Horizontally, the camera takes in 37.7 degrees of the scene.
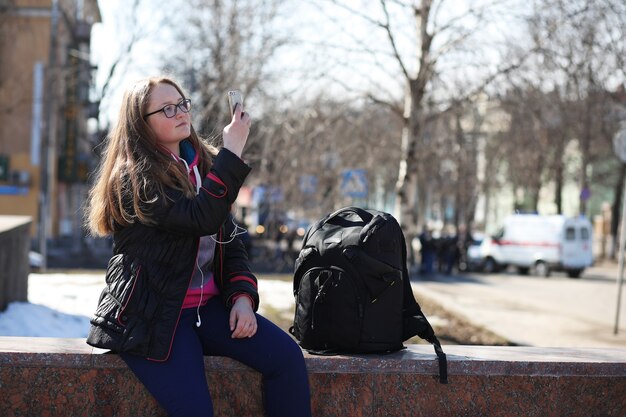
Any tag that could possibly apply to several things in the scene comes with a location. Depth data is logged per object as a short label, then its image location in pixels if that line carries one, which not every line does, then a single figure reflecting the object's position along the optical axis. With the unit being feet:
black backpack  13.60
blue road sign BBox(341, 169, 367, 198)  61.62
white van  102.47
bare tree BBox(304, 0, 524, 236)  40.19
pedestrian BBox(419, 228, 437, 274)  97.91
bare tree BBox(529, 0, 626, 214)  36.96
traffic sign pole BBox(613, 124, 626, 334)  42.47
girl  11.37
